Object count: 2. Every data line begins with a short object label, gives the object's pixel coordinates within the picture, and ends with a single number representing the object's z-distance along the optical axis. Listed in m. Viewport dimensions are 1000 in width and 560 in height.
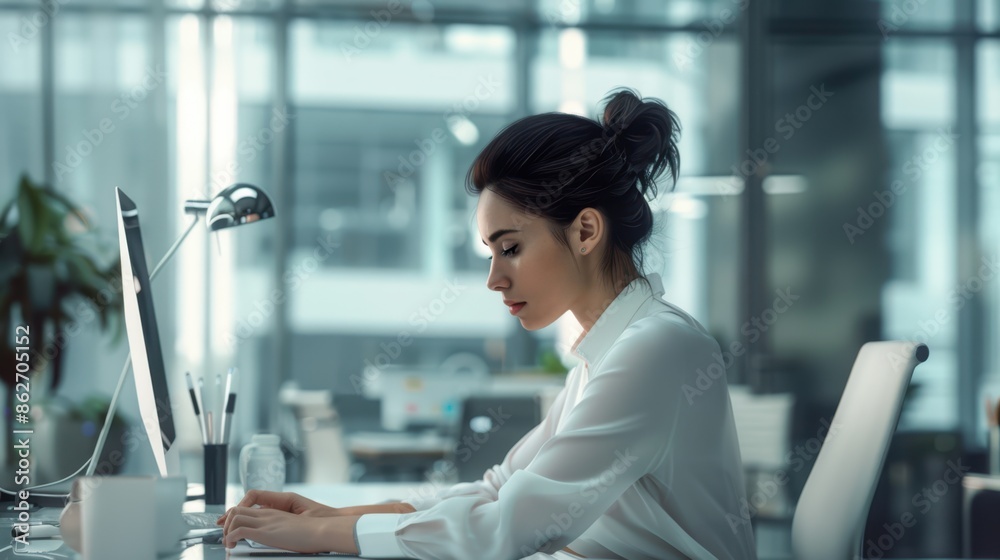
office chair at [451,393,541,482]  2.97
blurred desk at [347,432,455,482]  4.84
